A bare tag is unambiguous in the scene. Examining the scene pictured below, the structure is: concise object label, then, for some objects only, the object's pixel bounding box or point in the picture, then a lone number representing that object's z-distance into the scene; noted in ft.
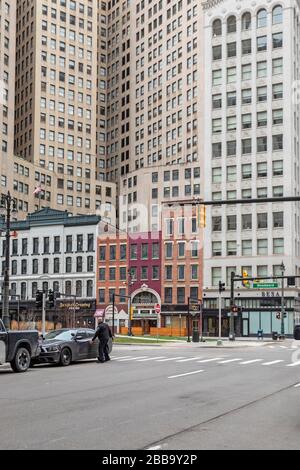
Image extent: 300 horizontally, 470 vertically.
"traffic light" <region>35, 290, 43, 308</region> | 126.93
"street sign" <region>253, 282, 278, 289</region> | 220.23
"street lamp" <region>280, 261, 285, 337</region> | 232.34
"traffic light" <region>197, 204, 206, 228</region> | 68.13
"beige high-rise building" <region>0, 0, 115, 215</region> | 399.24
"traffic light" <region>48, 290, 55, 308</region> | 136.67
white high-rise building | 294.46
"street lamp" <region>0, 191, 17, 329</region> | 97.85
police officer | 85.71
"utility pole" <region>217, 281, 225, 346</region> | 199.52
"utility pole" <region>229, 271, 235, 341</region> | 198.45
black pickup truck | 68.59
